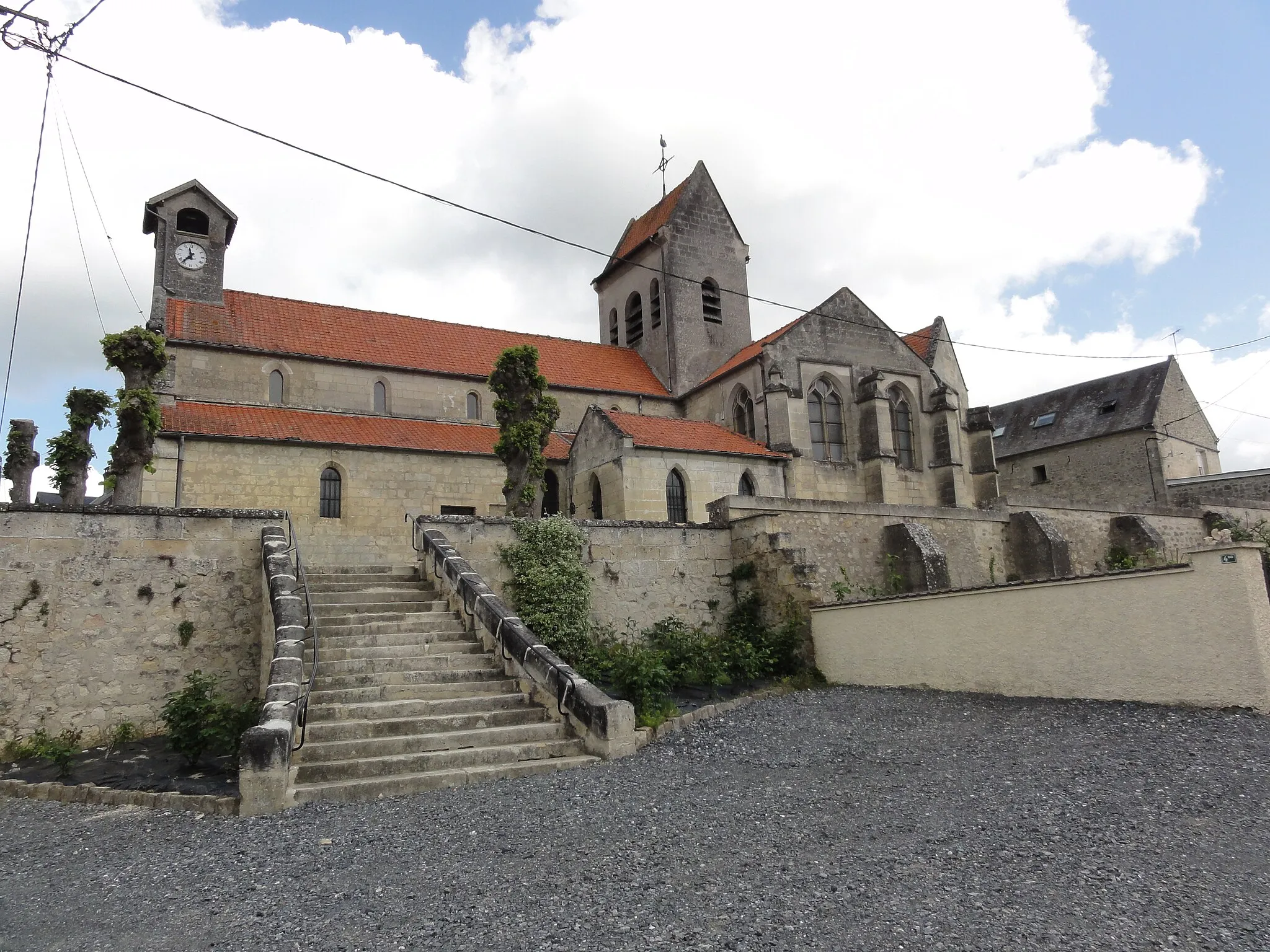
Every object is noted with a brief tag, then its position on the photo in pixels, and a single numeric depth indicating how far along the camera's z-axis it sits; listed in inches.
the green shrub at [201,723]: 355.6
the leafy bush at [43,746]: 371.9
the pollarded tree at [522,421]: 643.5
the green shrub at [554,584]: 506.6
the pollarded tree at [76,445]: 576.1
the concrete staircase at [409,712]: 310.7
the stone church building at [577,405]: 782.5
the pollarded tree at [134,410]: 511.2
